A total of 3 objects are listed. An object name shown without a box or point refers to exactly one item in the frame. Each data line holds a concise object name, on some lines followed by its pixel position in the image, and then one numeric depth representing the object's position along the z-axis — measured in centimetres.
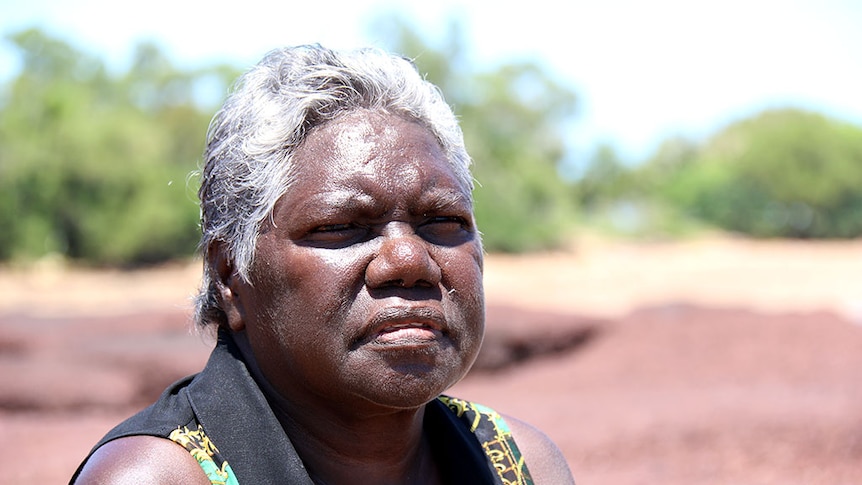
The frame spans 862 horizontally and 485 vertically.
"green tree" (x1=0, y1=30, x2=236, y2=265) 2434
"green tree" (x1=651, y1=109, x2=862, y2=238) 3950
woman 156
